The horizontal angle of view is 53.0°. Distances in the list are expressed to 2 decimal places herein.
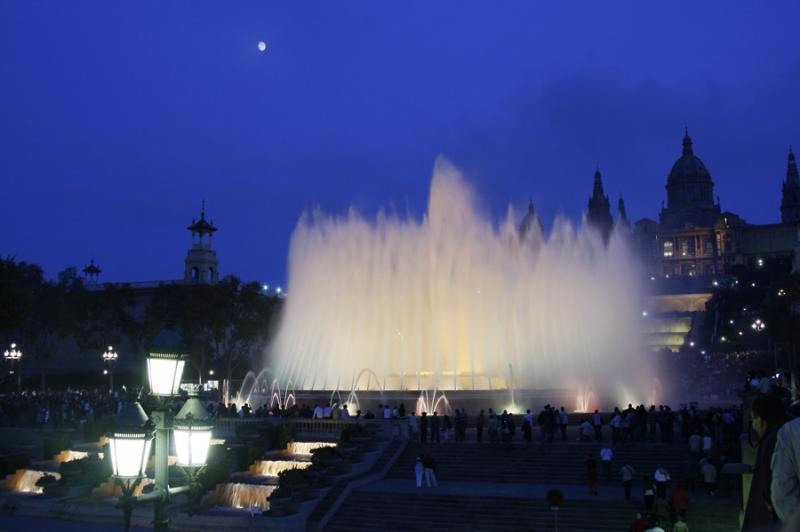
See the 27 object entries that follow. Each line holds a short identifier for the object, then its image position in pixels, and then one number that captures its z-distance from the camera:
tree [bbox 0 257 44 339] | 39.44
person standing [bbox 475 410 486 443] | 27.41
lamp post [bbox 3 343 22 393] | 46.64
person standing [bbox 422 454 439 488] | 23.91
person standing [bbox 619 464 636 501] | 20.62
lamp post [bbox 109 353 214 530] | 8.21
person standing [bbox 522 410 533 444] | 26.41
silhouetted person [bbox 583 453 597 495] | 21.56
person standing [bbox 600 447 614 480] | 23.12
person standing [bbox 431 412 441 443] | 27.69
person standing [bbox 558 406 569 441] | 26.92
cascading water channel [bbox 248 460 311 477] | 27.27
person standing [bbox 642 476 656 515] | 19.44
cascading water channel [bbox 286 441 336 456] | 28.53
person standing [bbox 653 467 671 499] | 20.28
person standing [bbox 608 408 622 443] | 25.59
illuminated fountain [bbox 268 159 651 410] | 40.19
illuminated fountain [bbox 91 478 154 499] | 27.50
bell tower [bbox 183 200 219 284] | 86.31
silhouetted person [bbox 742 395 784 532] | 4.05
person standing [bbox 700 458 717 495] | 20.83
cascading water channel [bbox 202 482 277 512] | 24.98
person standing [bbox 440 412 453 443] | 28.26
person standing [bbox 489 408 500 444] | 26.36
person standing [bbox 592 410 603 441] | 26.69
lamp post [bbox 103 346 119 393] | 49.18
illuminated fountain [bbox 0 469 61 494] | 30.73
